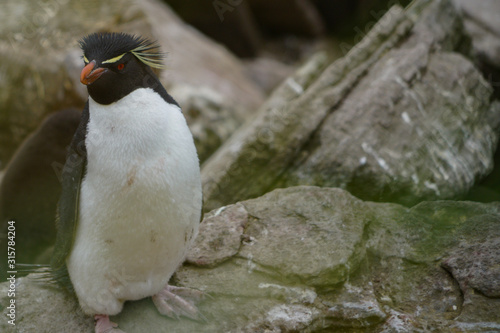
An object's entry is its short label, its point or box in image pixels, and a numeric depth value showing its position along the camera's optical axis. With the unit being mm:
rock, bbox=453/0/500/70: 10609
